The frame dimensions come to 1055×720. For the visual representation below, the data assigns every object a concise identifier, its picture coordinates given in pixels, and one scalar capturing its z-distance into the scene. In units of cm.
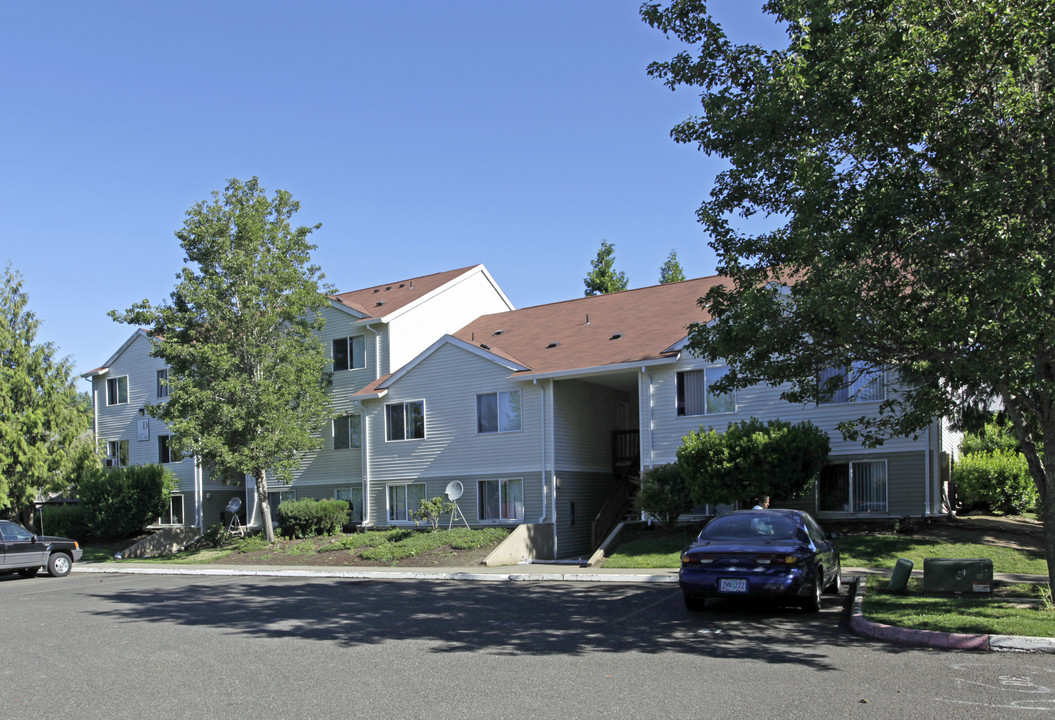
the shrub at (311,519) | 2969
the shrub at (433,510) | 2659
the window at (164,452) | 3906
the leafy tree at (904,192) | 1015
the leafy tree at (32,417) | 3353
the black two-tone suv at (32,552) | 2320
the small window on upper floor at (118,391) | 4116
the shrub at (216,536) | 3212
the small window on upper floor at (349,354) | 3269
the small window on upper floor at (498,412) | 2775
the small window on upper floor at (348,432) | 3183
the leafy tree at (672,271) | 5313
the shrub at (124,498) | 3478
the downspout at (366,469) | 3022
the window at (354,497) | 3128
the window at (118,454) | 4081
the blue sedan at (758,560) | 1188
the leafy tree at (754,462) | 2033
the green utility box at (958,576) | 1297
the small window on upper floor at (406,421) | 2969
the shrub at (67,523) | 3722
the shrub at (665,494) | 2200
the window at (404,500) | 2936
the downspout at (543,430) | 2664
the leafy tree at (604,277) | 5022
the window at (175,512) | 3828
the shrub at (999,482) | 2225
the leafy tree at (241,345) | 2873
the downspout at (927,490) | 2155
